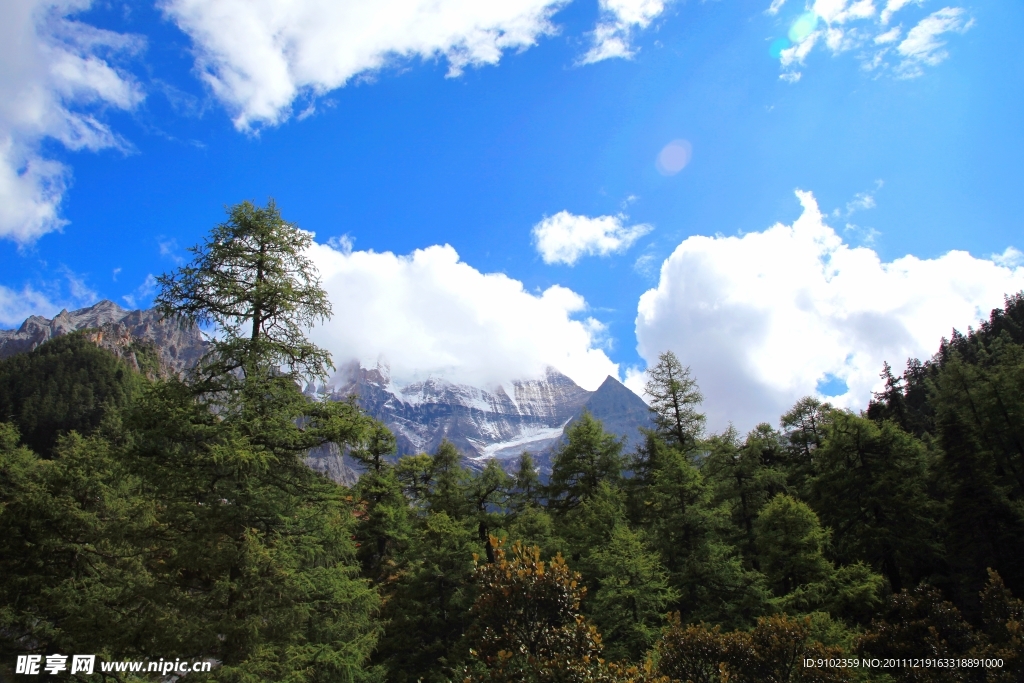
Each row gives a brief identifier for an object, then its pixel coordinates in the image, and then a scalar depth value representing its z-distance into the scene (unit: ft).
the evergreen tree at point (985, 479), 80.79
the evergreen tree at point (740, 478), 94.17
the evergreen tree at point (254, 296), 36.32
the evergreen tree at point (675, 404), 102.89
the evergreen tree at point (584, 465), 105.60
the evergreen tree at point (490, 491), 109.91
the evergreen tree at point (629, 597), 65.00
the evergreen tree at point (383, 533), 104.92
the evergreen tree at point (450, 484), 105.19
